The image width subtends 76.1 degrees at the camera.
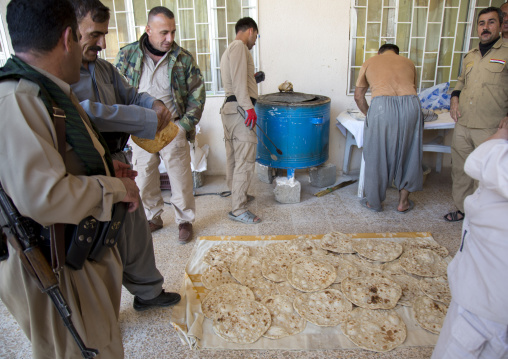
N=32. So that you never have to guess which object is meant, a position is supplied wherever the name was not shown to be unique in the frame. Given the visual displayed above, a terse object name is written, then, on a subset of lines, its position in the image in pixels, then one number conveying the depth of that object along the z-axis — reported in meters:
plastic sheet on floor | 1.76
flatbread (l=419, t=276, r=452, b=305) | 1.98
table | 3.37
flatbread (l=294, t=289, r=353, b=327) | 1.88
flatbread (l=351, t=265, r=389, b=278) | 2.20
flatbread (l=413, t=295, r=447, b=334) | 1.82
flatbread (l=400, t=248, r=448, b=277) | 2.24
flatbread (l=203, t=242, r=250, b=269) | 2.43
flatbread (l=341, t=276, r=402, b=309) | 1.96
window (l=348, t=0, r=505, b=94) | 3.83
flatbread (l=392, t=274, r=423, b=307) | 2.04
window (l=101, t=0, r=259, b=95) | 3.83
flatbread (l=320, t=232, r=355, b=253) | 2.51
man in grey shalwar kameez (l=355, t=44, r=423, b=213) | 3.03
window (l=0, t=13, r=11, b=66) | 4.00
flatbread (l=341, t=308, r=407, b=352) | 1.72
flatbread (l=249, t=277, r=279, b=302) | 2.10
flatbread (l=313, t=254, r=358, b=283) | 2.23
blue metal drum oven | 3.47
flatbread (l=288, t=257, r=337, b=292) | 2.12
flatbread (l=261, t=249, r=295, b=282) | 2.24
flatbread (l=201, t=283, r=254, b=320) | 1.96
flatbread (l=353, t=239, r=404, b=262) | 2.41
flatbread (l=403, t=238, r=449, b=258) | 2.49
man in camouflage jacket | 2.57
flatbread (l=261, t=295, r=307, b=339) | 1.82
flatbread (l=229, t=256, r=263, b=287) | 2.22
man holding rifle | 0.94
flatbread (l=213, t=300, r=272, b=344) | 1.79
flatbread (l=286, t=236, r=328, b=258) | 2.49
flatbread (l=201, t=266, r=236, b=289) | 2.22
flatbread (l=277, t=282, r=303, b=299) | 2.09
